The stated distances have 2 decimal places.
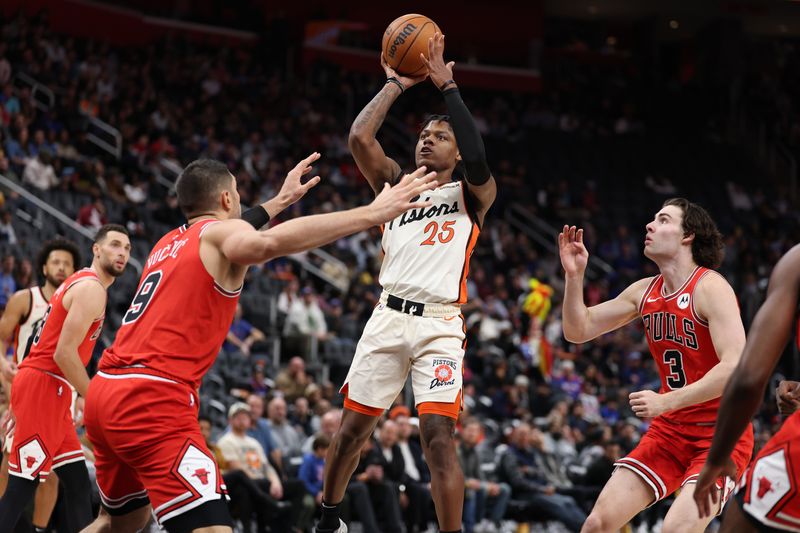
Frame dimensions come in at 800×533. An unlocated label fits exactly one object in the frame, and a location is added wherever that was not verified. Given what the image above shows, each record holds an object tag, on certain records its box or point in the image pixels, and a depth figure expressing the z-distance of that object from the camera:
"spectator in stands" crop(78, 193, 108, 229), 15.46
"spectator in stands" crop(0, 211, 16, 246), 14.23
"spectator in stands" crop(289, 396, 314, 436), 13.16
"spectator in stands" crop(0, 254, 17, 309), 13.02
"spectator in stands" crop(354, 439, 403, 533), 12.01
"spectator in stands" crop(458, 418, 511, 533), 13.11
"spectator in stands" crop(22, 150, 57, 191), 16.02
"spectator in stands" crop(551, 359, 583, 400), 17.70
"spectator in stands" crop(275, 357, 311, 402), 14.02
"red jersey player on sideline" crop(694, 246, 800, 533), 3.73
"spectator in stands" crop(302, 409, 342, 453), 11.93
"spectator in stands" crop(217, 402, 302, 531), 11.37
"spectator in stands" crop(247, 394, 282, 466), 12.07
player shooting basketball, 6.15
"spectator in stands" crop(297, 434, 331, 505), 11.69
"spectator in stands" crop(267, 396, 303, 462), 12.42
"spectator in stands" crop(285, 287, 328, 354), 16.06
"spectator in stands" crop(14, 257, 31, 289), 12.61
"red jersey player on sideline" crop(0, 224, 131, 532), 6.69
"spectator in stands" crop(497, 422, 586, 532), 13.27
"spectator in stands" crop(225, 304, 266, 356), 15.30
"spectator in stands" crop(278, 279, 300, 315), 16.56
